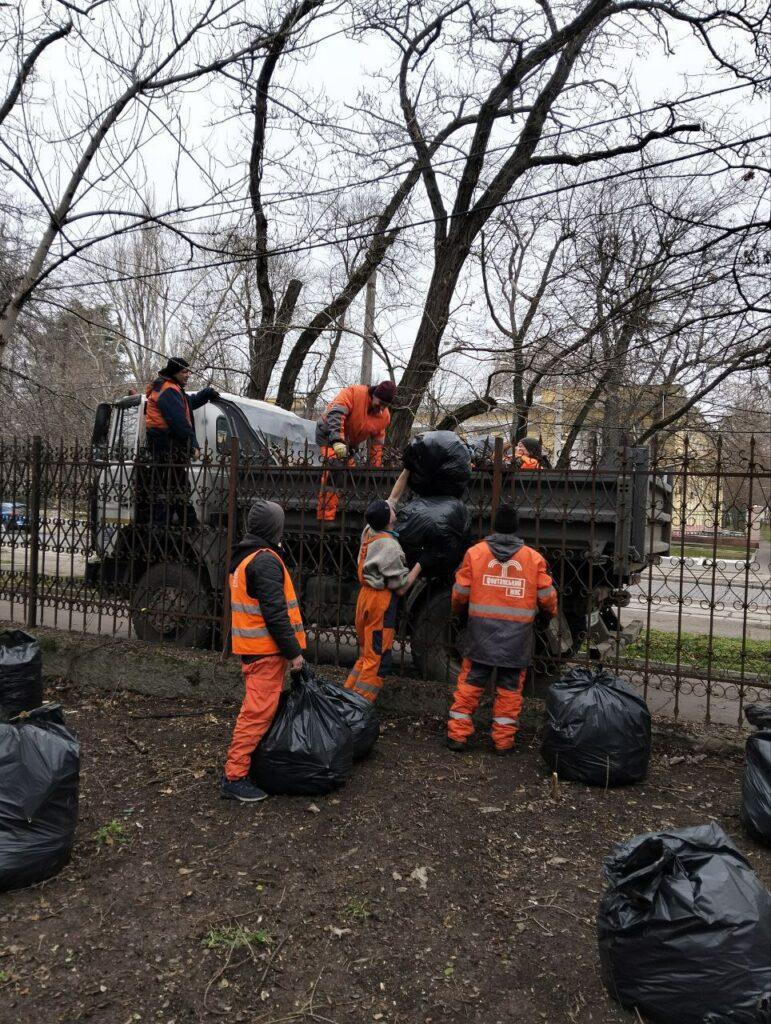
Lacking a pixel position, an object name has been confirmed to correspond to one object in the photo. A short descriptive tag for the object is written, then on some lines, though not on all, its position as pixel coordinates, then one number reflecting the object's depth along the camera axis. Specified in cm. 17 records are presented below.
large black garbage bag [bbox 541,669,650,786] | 352
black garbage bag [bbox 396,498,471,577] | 432
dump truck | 452
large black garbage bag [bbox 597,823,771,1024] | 184
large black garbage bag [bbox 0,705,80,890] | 253
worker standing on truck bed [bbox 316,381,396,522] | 566
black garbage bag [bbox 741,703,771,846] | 296
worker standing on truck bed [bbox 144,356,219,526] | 541
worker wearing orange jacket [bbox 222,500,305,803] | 335
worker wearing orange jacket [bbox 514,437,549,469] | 493
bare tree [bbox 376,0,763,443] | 953
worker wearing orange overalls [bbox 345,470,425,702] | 417
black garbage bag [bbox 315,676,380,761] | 359
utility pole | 1148
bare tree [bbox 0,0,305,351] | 690
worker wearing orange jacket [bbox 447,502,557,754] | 395
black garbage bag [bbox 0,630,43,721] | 430
